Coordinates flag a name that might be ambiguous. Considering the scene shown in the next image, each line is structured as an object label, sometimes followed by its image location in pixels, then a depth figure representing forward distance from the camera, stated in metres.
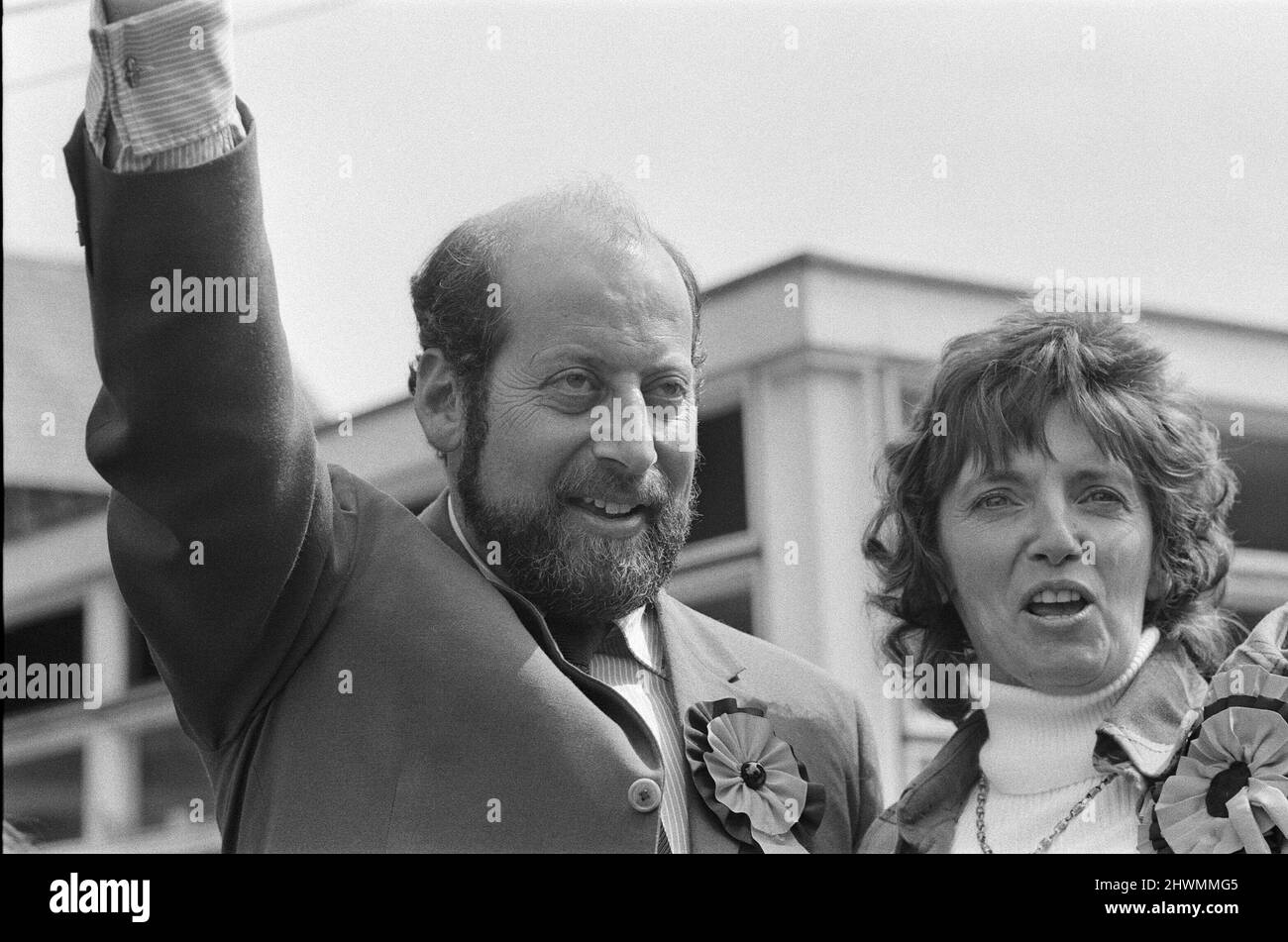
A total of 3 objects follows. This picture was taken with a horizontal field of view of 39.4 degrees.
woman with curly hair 2.44
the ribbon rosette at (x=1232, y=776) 2.32
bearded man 2.15
